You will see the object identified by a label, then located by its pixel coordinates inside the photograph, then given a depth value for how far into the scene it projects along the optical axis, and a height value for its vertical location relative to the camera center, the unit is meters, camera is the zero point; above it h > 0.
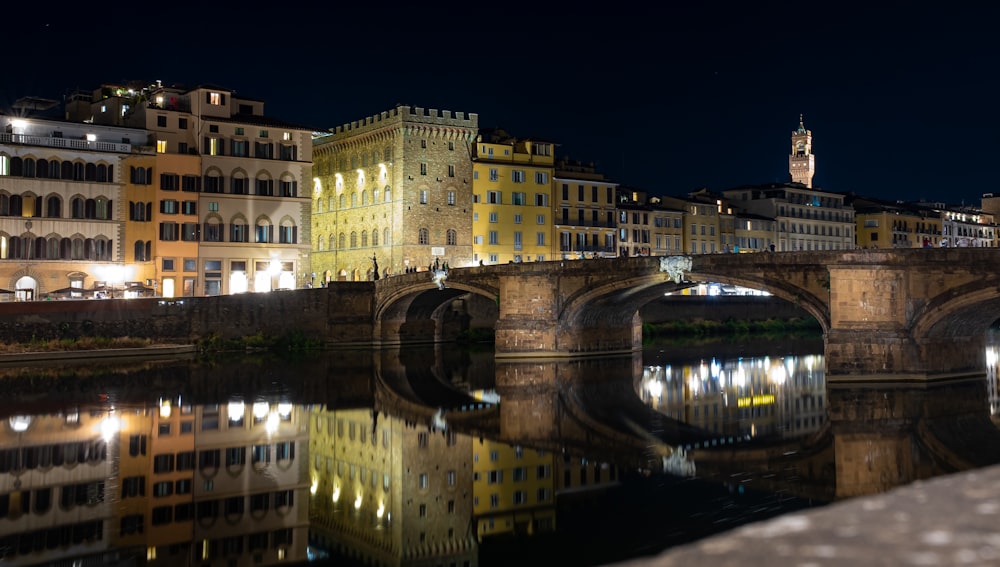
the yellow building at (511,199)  77.00 +8.33
